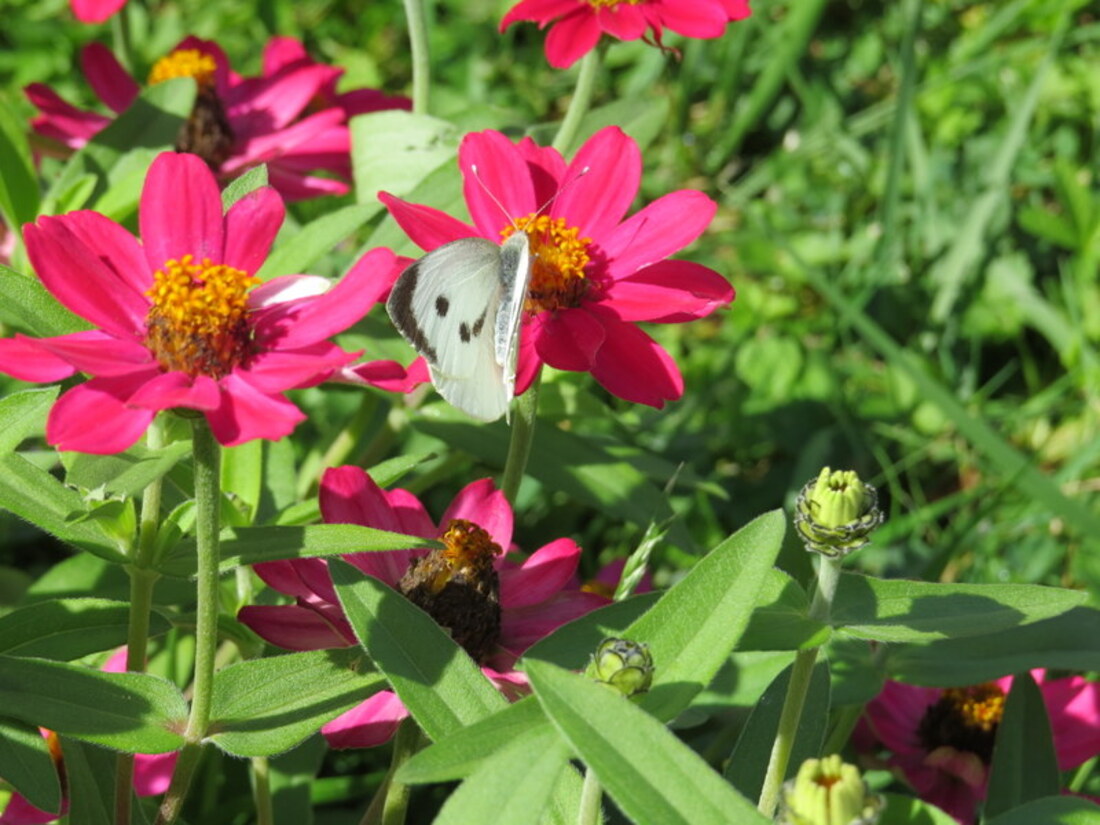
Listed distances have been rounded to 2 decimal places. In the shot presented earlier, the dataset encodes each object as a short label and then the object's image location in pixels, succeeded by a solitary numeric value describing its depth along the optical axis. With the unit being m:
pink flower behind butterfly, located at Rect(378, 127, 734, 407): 0.57
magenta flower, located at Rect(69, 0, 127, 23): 0.69
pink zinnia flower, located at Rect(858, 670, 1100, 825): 0.64
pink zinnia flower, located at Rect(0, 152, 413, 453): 0.52
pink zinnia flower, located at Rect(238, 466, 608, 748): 0.57
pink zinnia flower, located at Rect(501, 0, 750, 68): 0.64
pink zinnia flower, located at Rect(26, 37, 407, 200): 0.73
